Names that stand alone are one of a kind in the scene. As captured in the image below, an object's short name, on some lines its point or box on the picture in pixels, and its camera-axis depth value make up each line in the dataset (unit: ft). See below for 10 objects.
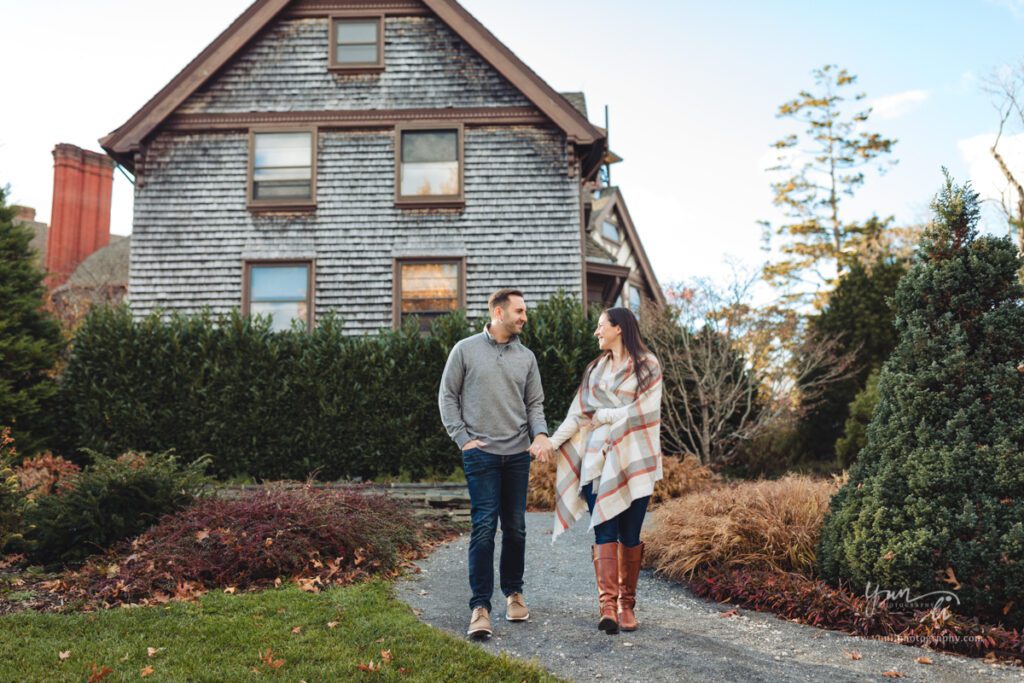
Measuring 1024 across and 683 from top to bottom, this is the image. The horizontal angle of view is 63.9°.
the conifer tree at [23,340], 40.47
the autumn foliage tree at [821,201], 94.48
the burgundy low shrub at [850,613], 17.21
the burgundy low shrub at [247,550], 20.98
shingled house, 52.54
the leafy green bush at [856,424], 44.80
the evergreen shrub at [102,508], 23.82
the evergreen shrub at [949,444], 17.93
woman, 17.94
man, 17.97
